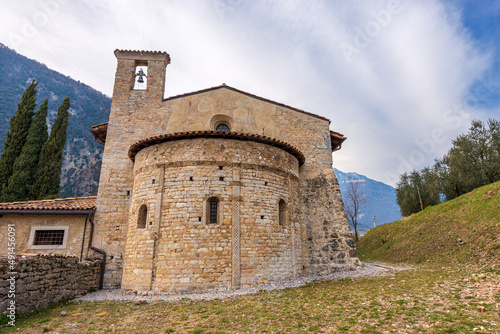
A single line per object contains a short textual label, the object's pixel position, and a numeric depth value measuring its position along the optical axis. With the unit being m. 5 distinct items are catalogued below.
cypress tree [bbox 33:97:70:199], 21.22
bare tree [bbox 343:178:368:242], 32.83
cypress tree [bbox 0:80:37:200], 21.48
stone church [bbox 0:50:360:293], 10.28
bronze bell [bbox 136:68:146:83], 15.85
